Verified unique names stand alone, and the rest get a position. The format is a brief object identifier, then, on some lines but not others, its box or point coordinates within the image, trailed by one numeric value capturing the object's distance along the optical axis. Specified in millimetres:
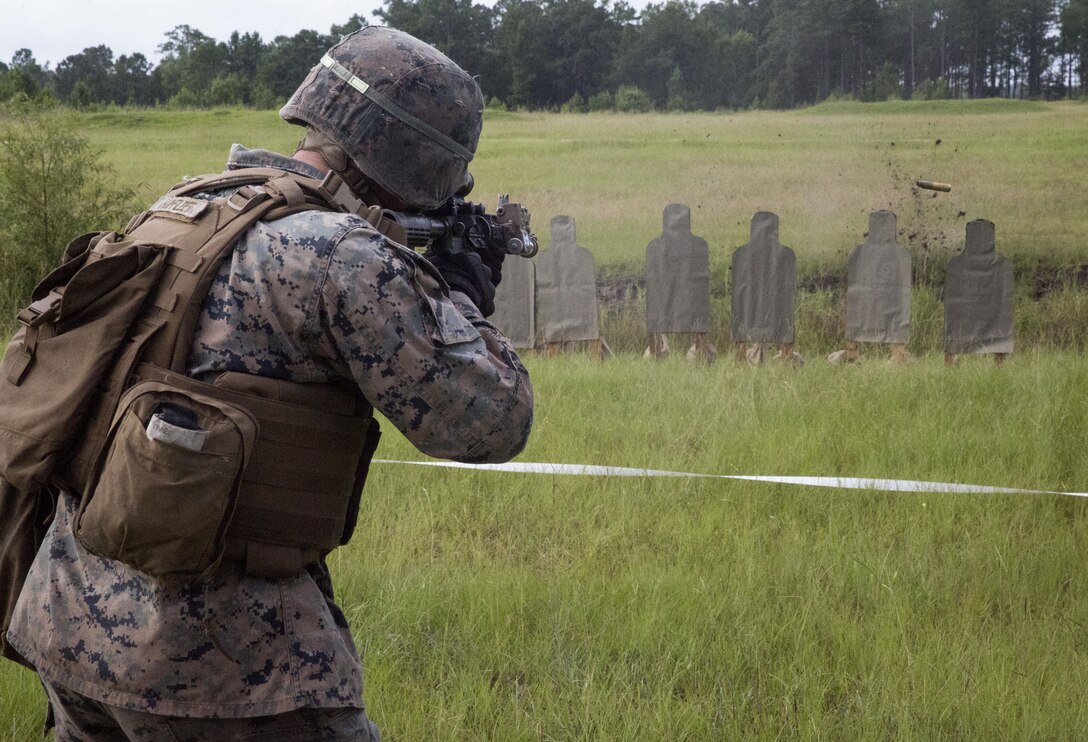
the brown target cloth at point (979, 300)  13625
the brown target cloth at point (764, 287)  13867
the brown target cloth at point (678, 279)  14273
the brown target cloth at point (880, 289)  13719
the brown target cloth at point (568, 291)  14547
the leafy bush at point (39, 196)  15547
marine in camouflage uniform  3051
